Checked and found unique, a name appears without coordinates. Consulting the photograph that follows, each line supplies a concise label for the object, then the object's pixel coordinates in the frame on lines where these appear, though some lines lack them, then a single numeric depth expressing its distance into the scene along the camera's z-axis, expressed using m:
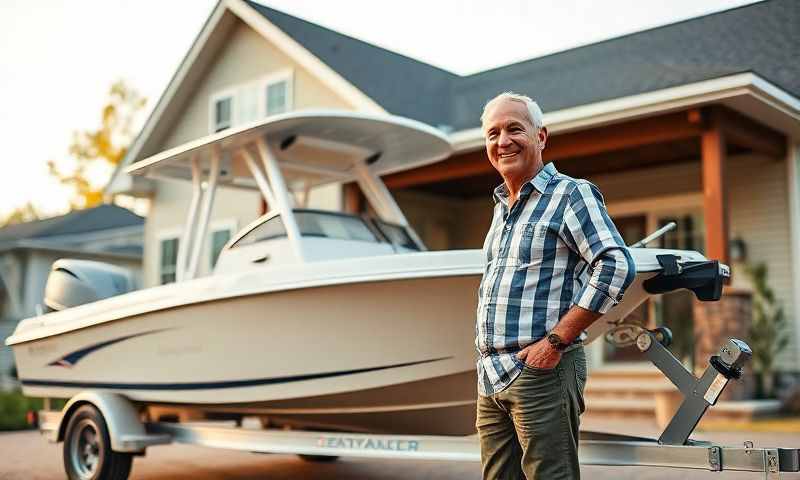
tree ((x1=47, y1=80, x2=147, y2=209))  34.47
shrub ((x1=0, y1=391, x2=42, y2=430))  11.25
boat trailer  3.50
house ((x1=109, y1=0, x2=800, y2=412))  9.53
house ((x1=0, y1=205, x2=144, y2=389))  21.52
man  2.62
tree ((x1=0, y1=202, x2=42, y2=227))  55.56
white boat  4.65
